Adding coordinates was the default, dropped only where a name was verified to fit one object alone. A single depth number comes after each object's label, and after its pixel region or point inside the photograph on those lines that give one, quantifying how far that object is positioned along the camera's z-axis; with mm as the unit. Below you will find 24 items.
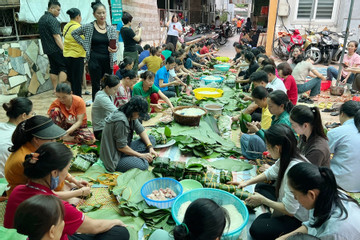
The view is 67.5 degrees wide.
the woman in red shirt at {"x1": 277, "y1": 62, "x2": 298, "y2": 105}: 4668
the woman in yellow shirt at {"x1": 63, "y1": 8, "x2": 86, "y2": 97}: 4535
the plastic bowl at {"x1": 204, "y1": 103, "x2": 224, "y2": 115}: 4638
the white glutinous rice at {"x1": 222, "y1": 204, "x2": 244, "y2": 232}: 2068
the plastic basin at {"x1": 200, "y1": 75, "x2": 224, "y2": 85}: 6414
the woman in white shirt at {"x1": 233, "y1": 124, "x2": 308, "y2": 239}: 1965
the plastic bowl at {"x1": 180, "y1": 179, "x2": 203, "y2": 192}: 2676
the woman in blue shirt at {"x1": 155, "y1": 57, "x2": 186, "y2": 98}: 5547
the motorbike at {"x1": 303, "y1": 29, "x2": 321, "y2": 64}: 9758
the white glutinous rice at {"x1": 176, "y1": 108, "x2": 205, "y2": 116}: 4238
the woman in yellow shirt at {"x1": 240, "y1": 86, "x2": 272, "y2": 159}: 3279
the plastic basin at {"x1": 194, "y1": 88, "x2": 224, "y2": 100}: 5438
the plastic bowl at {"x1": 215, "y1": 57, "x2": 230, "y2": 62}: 9870
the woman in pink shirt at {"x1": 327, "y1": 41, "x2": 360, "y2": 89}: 6218
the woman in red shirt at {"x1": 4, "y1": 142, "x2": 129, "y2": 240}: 1639
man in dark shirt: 4687
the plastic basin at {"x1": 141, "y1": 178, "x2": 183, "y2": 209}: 2398
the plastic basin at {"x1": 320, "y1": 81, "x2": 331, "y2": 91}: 6682
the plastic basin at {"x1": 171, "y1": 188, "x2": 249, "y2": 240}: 2186
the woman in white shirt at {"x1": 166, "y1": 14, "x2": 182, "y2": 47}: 10195
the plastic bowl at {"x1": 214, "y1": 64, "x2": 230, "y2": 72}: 7949
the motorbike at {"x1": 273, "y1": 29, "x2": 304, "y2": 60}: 10070
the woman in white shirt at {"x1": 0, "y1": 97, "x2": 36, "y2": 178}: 2416
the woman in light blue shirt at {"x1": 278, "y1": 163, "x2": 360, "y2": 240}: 1433
